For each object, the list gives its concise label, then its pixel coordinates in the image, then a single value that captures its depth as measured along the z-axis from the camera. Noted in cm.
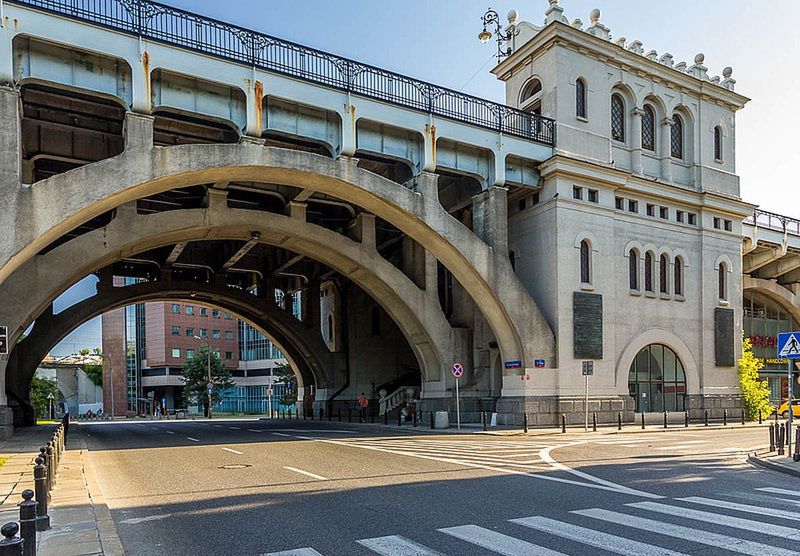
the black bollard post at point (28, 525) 654
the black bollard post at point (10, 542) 504
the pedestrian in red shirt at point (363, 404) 4044
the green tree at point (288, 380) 6994
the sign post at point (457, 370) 3069
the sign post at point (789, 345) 1684
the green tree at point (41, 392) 6962
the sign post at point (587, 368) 2812
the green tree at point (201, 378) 7694
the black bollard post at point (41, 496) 899
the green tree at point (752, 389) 3816
